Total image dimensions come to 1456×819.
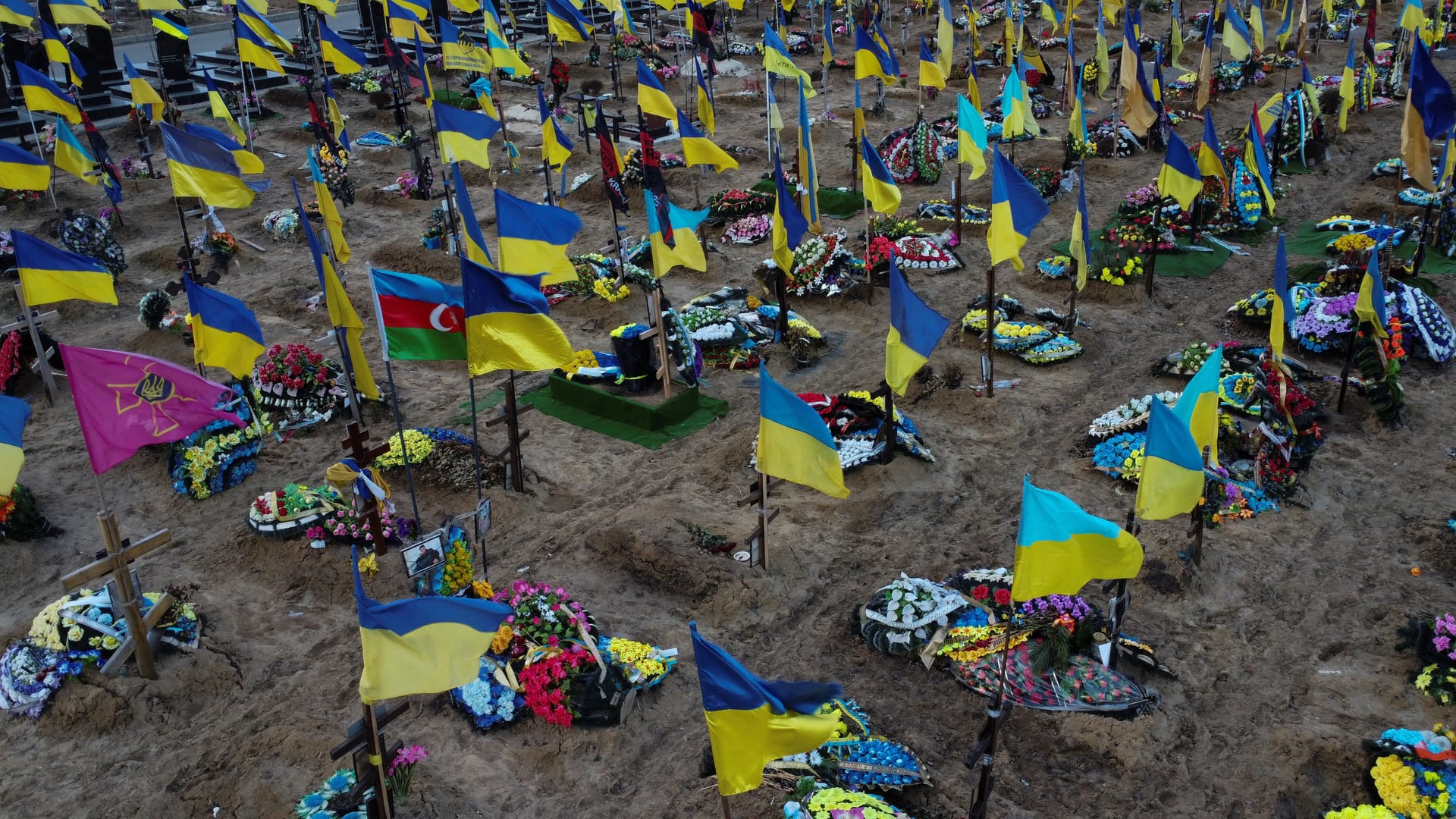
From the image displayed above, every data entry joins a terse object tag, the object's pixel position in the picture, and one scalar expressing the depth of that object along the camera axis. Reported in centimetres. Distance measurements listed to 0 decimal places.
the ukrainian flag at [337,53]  2748
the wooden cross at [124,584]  1112
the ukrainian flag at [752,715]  786
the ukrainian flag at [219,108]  2528
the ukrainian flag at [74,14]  2903
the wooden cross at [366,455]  1257
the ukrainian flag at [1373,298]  1497
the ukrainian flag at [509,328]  1241
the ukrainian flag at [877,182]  1833
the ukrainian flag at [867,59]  2569
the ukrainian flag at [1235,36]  2820
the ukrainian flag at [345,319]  1346
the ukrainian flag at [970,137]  2006
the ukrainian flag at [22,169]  2006
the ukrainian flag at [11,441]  1165
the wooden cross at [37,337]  1747
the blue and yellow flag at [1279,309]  1350
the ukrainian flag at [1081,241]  1755
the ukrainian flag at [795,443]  1193
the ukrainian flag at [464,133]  1941
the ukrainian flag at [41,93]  2392
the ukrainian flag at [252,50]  2752
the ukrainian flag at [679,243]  1664
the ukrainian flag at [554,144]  2228
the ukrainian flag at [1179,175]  1870
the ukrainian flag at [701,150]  1916
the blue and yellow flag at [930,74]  2631
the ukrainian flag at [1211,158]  1970
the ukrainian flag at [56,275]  1560
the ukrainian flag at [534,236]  1543
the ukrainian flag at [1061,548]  917
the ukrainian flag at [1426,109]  1828
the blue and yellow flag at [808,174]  1806
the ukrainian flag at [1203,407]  1180
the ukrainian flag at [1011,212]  1609
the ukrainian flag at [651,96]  2166
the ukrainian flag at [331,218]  1662
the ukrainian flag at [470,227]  1557
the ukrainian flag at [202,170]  1870
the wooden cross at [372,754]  880
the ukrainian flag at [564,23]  2897
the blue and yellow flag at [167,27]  2992
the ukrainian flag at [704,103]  2483
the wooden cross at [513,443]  1456
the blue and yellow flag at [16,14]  3025
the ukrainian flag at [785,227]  1694
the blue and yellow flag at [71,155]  2250
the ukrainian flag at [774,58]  2523
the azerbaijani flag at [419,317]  1236
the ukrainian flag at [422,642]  842
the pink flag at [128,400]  1104
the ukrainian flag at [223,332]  1420
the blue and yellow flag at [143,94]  2633
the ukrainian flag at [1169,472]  1073
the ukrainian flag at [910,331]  1334
